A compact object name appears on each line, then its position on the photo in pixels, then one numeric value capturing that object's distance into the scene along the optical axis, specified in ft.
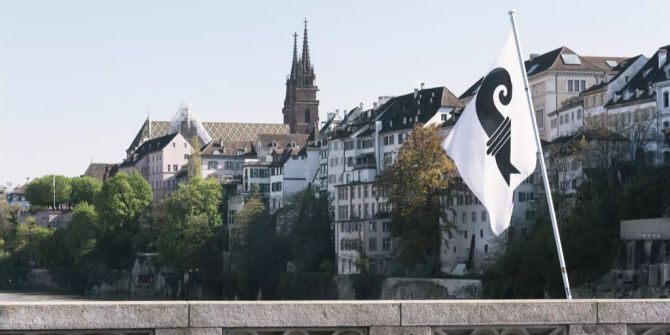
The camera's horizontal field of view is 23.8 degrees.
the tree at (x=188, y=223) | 485.56
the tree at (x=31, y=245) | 598.34
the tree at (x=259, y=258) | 419.33
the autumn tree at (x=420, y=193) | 344.08
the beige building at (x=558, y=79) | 393.09
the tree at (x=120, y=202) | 563.48
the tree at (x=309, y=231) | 407.85
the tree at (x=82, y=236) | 553.64
